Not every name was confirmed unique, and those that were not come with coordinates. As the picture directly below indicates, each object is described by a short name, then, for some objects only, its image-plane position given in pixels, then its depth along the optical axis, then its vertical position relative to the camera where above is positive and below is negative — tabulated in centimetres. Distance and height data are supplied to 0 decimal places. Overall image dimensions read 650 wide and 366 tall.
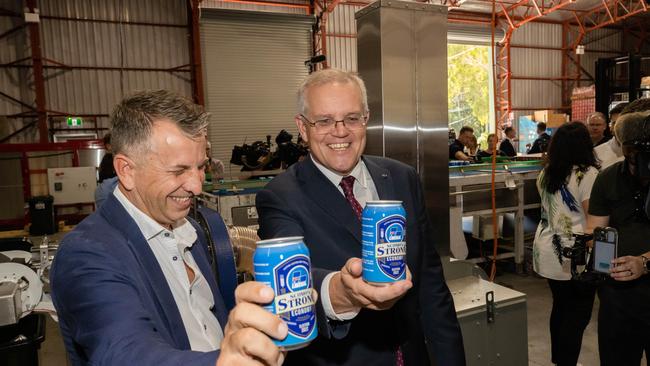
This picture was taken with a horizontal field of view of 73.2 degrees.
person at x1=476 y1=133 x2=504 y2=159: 822 -24
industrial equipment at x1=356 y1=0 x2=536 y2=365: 235 +13
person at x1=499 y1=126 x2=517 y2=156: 960 -18
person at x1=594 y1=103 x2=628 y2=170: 341 -13
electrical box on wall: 648 -40
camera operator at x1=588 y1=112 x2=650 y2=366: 187 -52
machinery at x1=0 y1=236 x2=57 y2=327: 170 -50
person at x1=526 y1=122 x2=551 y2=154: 840 -5
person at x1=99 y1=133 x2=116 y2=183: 391 -11
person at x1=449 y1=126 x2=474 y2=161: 678 -5
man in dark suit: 138 -24
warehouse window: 1499 +186
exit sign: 880 +72
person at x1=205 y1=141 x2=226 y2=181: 484 -23
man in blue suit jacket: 73 -26
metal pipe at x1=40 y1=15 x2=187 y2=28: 935 +298
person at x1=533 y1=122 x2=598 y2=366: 269 -54
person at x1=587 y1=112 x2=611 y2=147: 432 +9
